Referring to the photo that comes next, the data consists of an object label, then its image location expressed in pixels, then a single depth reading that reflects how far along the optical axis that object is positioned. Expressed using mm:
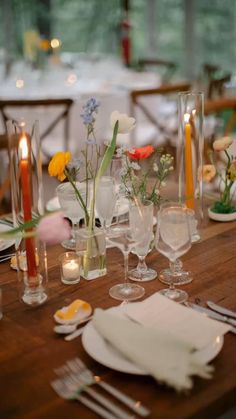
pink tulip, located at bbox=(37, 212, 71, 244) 1063
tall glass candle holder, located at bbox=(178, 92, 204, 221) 1664
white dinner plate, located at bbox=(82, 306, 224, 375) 1038
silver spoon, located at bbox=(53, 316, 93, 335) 1182
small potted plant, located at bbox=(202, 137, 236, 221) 1741
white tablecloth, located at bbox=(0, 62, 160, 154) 3873
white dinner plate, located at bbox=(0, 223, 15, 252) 1611
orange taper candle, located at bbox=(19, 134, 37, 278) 1237
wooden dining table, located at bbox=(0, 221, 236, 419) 965
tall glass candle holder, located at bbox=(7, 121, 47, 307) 1253
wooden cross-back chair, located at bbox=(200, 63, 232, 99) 4234
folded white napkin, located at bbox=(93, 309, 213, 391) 973
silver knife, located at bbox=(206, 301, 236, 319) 1220
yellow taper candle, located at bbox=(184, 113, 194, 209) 1662
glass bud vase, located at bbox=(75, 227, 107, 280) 1429
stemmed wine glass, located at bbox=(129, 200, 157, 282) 1347
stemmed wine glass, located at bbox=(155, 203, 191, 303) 1281
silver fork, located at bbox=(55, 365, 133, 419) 939
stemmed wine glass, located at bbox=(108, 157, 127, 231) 1545
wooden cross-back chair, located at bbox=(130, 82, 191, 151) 3543
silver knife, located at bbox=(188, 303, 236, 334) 1189
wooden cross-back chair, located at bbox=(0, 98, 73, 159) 3240
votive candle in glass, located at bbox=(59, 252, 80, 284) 1410
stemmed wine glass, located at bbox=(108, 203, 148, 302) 1288
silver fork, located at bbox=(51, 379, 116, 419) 938
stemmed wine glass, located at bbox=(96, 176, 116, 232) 1472
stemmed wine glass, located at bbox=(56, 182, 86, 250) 1521
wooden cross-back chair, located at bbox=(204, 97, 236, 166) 2834
